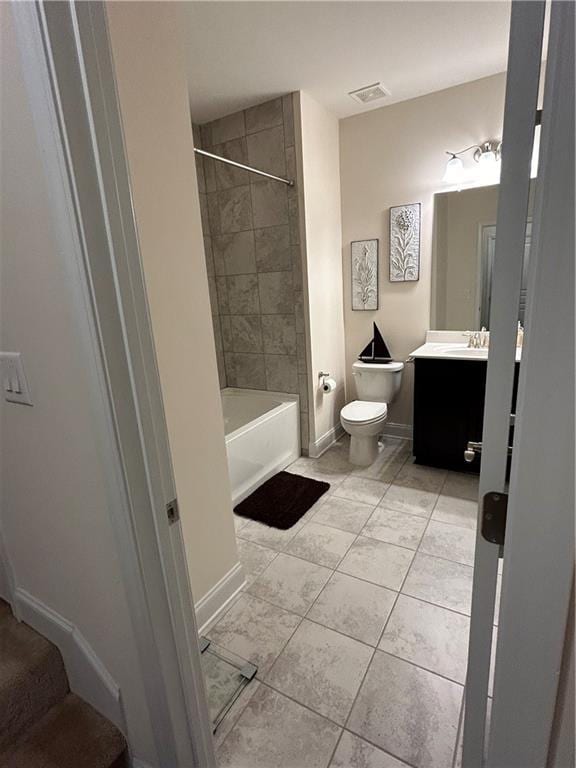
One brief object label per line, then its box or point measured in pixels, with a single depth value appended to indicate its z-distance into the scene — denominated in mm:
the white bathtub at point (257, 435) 2471
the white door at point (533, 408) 420
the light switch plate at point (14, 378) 918
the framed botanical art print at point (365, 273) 3006
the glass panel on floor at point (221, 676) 1292
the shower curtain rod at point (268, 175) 2186
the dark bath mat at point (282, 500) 2320
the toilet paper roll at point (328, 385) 3031
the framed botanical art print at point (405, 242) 2797
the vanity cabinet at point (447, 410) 2455
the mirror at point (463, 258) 2582
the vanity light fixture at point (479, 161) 2463
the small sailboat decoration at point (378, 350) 3057
